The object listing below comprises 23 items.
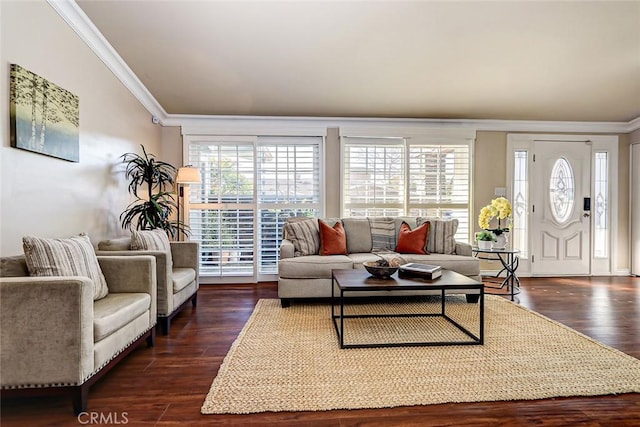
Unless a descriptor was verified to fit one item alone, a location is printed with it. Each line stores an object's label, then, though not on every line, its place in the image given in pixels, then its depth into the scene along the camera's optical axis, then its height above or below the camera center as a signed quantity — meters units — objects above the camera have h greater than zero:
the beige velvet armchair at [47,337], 1.53 -0.61
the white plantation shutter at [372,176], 4.62 +0.56
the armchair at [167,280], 2.63 -0.60
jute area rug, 1.73 -0.97
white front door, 4.82 +0.10
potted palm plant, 3.36 +0.15
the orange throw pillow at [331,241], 3.71 -0.31
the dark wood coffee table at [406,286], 2.35 -0.53
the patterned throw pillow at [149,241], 2.81 -0.25
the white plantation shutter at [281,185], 4.55 +0.42
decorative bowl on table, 2.59 -0.45
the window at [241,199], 4.47 +0.20
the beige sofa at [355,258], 3.32 -0.48
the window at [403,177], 4.64 +0.54
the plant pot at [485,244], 3.88 -0.35
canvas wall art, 1.95 +0.65
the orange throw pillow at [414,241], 3.78 -0.31
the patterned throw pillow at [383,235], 4.01 -0.26
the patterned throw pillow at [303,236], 3.68 -0.26
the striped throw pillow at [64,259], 1.78 -0.28
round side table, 3.78 -0.66
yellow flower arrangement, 3.92 +0.04
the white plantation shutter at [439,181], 4.67 +0.50
